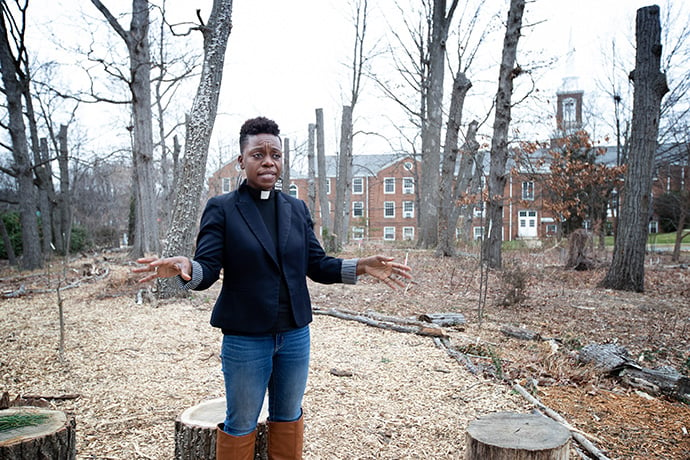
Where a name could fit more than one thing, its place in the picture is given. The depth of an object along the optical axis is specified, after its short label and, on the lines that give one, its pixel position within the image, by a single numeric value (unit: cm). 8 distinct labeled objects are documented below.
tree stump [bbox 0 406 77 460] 231
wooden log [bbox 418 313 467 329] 722
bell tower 2560
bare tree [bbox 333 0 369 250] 2127
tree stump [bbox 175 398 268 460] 288
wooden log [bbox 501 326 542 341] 652
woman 228
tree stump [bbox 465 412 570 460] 254
